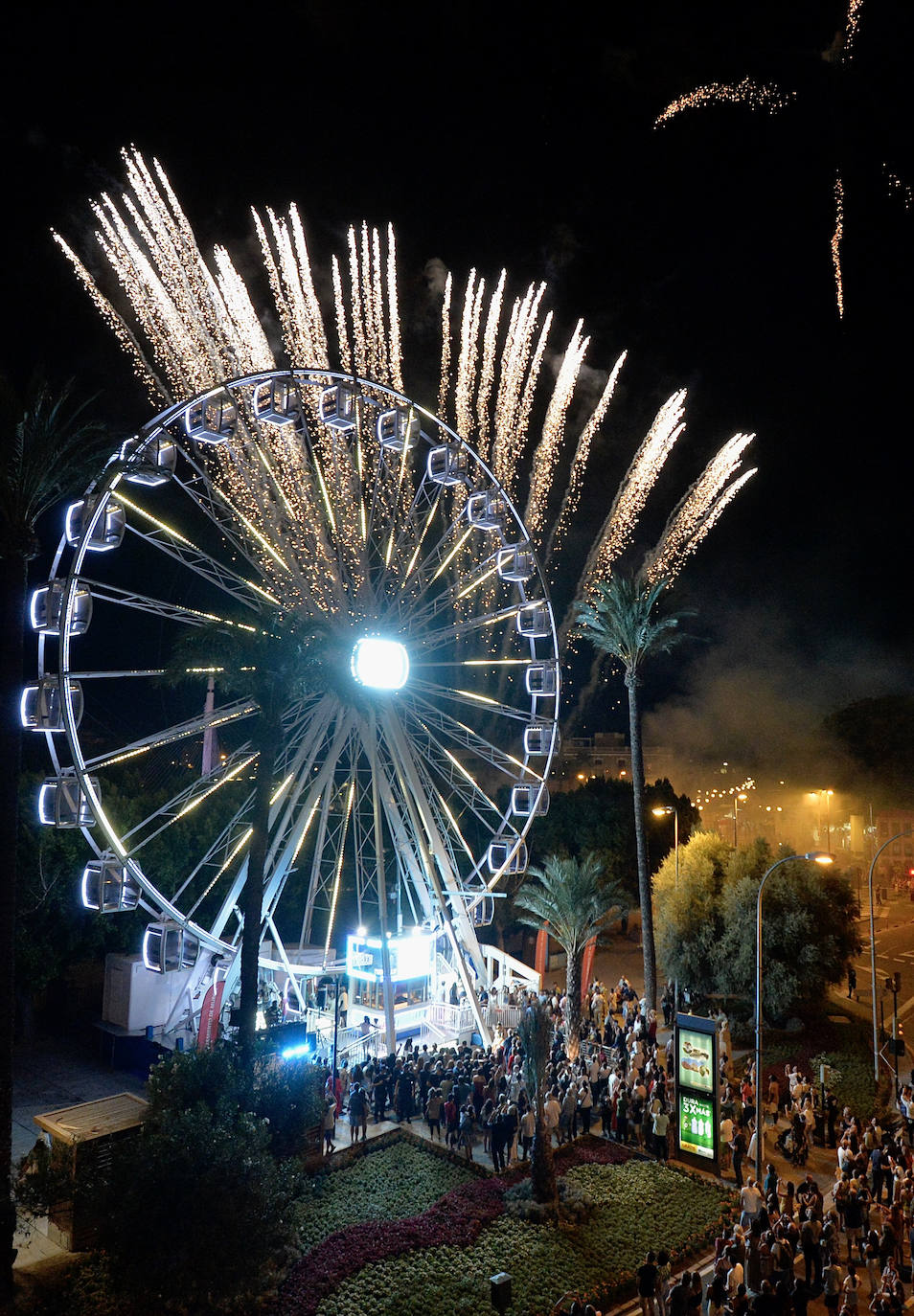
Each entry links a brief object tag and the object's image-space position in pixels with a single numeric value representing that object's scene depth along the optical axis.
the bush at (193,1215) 12.23
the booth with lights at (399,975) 27.98
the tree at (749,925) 31.91
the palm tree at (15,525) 15.90
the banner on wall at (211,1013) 23.99
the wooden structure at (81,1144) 14.57
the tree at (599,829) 50.16
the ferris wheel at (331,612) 20.36
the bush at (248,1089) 14.38
